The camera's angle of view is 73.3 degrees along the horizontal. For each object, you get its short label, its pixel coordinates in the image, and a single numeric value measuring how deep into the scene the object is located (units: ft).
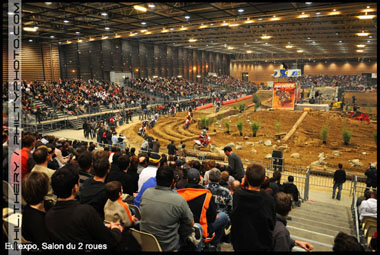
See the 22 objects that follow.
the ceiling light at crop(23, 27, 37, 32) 76.23
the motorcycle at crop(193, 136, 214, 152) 53.17
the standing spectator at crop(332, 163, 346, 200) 29.73
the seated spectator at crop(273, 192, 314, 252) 8.65
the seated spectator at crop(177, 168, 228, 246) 11.64
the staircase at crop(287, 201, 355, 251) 17.03
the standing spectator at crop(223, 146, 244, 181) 24.30
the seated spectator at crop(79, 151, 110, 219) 10.62
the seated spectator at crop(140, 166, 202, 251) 9.79
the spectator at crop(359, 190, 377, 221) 18.22
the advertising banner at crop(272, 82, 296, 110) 92.69
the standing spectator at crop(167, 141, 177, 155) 41.36
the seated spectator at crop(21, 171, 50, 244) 8.29
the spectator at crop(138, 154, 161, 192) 15.28
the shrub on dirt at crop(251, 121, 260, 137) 63.98
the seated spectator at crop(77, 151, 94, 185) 13.98
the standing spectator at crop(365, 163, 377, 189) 27.94
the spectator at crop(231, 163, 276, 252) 8.48
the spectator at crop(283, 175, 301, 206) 23.16
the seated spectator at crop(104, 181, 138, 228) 10.18
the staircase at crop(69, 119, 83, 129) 73.76
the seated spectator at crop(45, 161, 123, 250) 7.90
